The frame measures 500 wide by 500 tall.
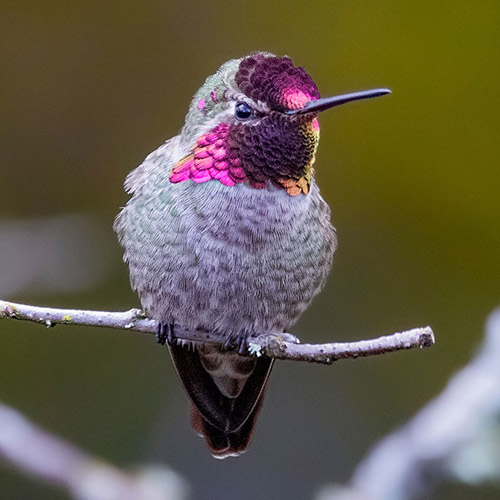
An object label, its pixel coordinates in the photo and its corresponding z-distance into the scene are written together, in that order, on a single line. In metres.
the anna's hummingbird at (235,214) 4.08
